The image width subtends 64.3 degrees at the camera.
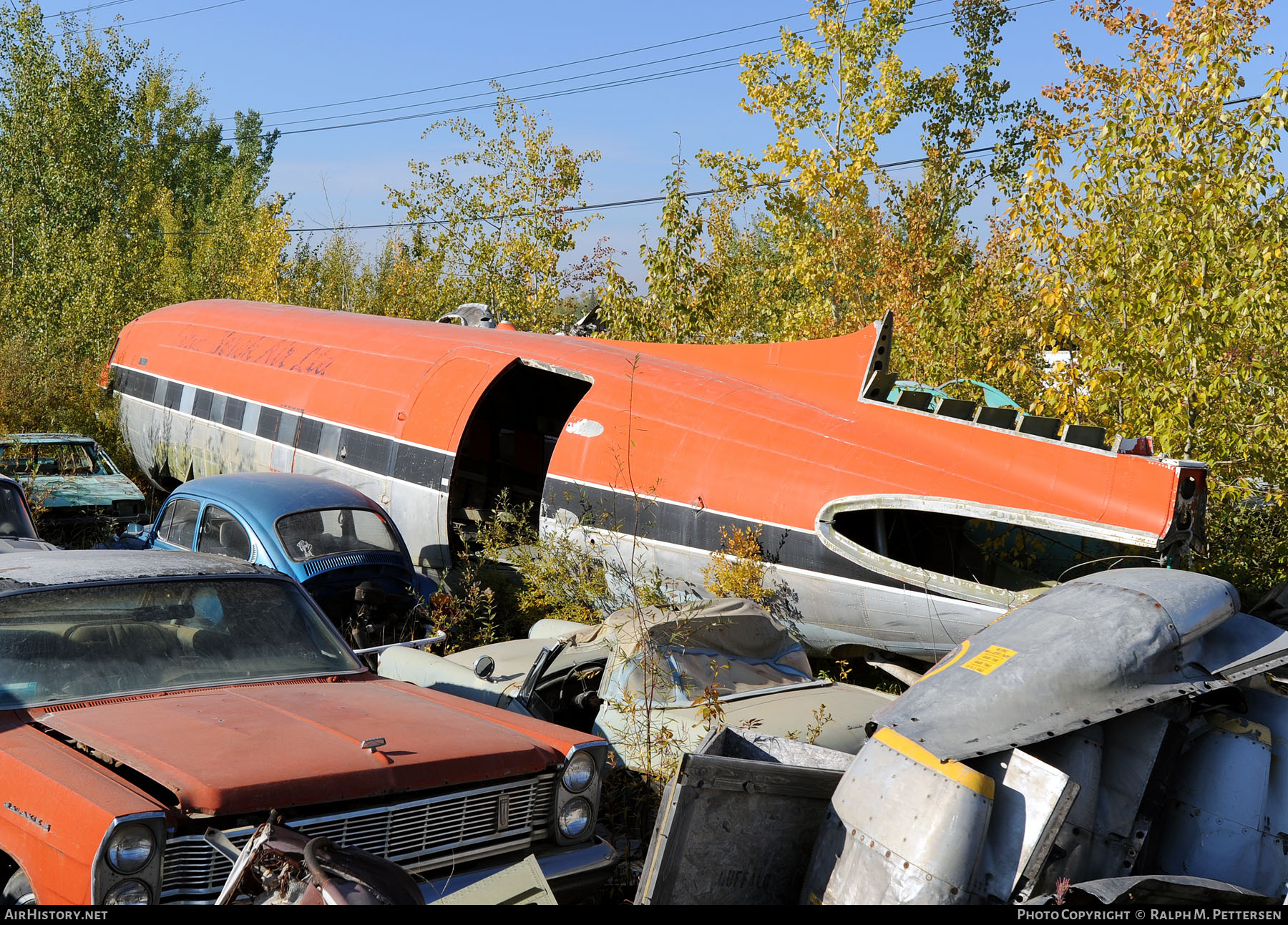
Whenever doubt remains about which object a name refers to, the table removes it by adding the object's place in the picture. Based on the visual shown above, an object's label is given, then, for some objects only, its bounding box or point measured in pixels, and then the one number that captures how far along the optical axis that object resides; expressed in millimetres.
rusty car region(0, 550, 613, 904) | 3715
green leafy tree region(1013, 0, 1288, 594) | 9867
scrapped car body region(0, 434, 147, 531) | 13055
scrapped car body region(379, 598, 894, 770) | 6473
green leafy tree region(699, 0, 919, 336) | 20219
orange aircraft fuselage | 8242
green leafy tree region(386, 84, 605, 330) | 23984
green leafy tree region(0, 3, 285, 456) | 20922
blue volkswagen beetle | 9234
